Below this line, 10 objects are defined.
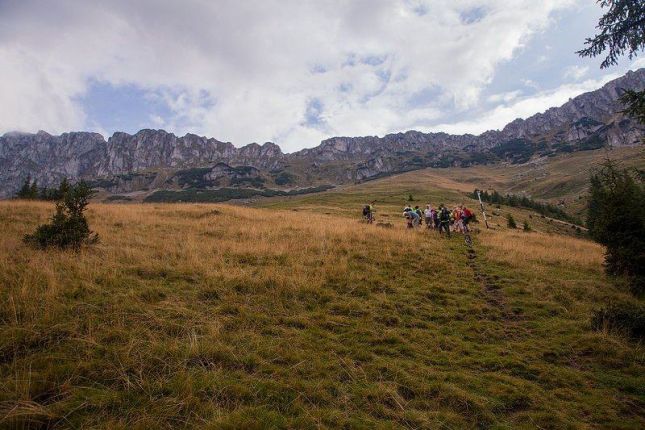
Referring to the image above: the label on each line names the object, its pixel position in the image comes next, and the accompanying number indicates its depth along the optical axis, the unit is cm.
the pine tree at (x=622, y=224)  1385
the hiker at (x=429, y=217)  2773
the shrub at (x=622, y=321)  830
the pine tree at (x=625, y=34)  1102
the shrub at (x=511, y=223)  4533
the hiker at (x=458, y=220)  2649
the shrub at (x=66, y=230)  1102
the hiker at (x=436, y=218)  2680
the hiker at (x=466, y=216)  2470
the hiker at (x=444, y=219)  2405
